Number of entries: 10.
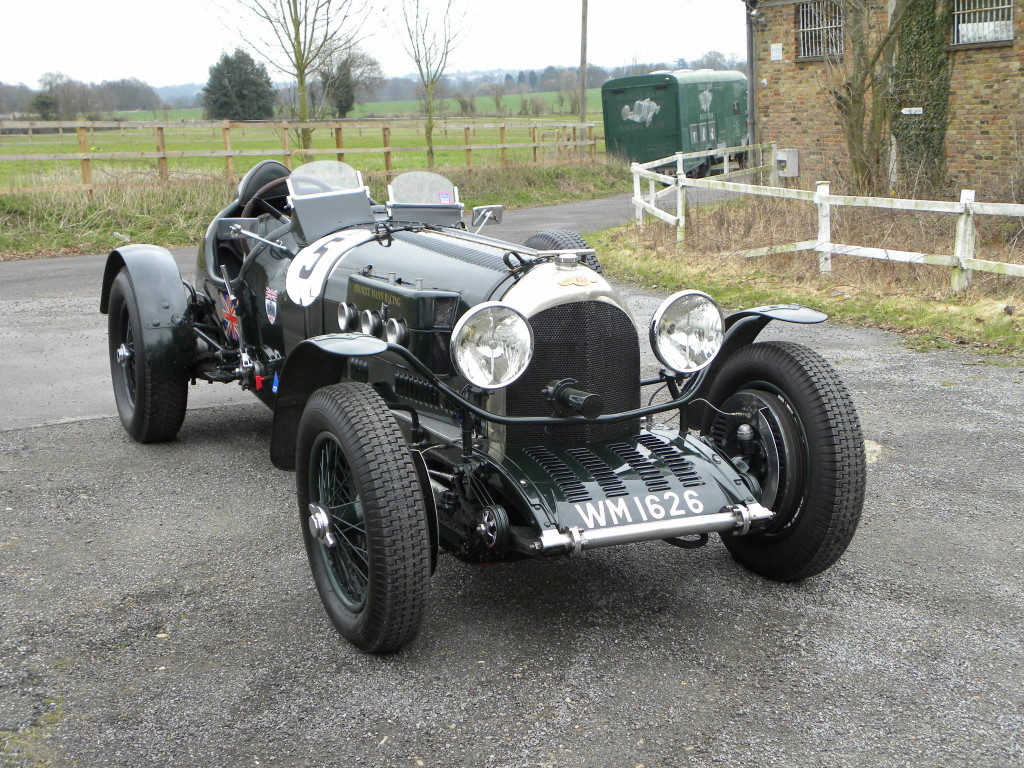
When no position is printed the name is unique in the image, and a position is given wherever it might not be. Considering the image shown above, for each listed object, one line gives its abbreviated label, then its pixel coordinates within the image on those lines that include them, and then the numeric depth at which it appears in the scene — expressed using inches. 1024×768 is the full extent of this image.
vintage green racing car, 133.7
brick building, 554.9
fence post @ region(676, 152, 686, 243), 494.6
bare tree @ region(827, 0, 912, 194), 499.2
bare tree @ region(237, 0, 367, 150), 784.3
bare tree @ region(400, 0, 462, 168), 928.3
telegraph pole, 1231.5
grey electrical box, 724.7
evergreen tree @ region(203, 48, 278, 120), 1370.6
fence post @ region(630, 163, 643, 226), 564.1
